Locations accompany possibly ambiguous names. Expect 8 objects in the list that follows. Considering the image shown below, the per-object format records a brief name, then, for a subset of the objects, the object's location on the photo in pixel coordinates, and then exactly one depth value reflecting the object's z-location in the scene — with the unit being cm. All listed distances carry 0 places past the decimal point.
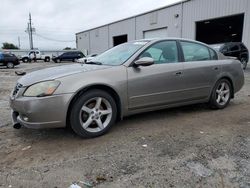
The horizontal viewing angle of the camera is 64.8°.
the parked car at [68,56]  2758
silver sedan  266
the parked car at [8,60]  1749
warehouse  1403
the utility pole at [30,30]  4860
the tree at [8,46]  5788
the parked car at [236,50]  1089
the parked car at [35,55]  2931
